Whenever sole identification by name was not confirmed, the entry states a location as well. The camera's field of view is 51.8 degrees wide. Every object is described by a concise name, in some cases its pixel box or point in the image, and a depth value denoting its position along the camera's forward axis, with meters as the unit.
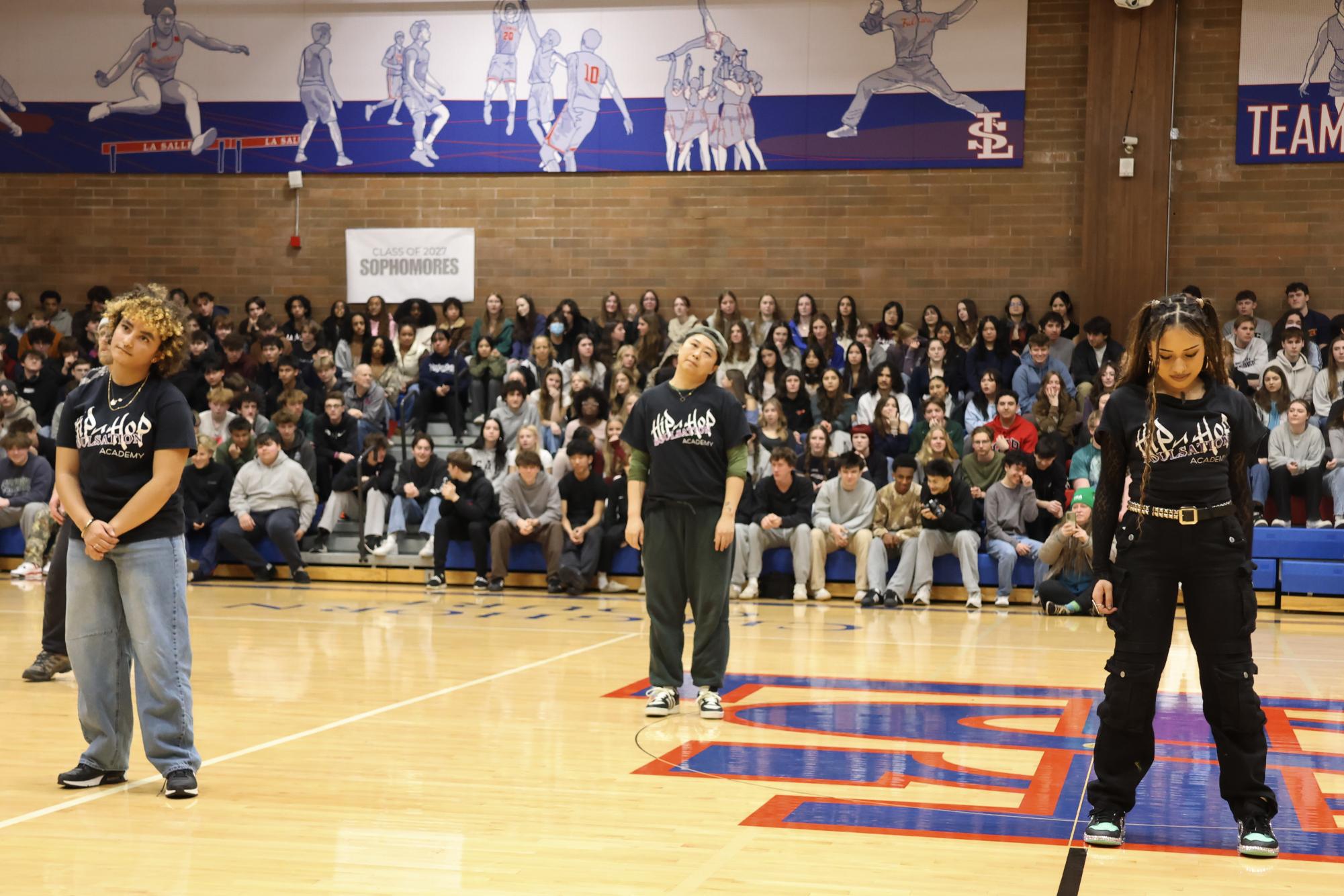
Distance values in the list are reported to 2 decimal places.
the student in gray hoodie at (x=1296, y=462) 11.88
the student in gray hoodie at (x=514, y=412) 14.04
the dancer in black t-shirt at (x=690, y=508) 6.34
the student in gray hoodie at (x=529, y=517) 12.20
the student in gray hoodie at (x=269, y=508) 12.52
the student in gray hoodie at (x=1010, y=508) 11.66
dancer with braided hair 4.16
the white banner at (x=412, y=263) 17.34
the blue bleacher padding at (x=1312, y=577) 11.09
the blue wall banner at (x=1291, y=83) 15.00
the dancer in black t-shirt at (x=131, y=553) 4.63
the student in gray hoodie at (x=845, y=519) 11.77
